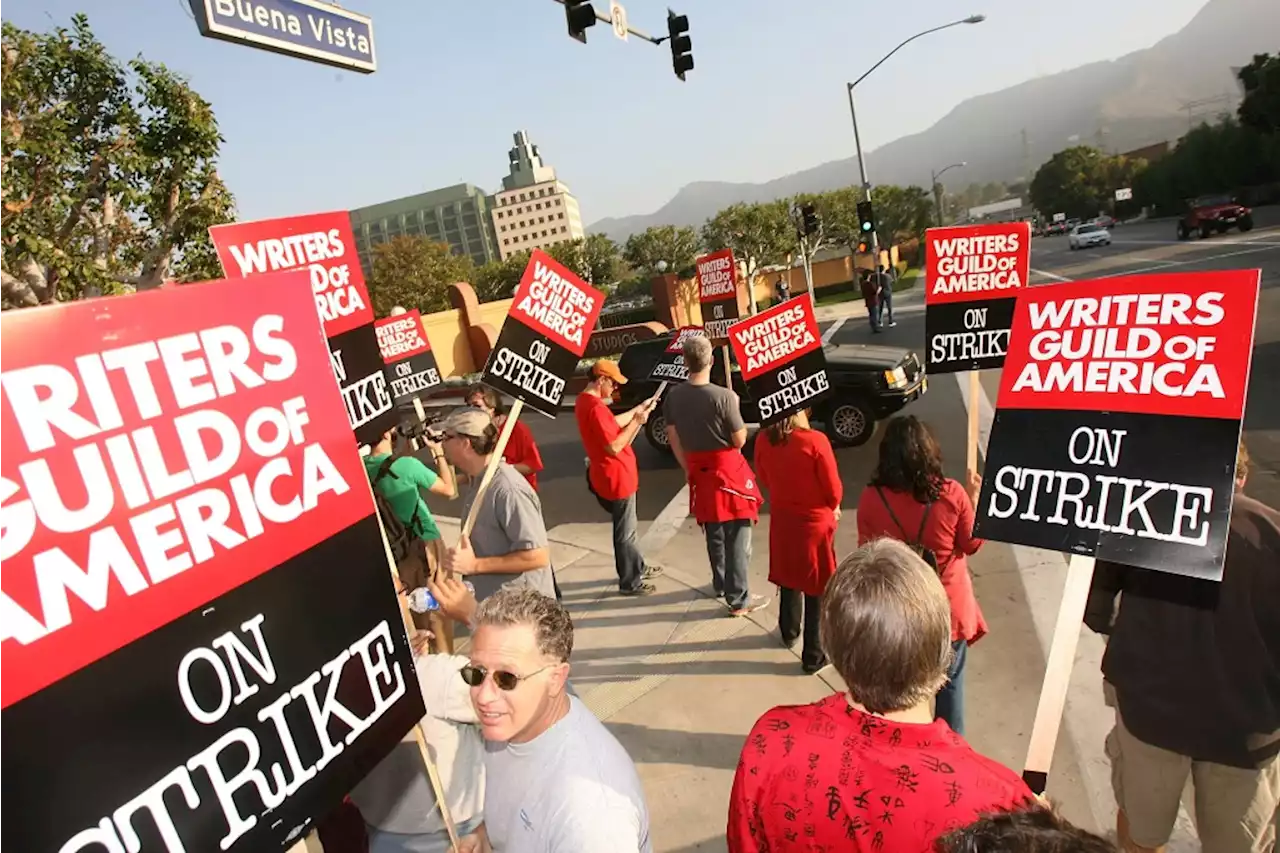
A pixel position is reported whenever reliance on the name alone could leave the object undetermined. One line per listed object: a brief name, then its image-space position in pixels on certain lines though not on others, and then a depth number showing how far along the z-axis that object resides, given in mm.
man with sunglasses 1816
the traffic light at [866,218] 20391
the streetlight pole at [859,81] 22859
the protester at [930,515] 3299
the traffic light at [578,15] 9609
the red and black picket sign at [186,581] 1244
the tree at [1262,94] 37125
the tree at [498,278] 52344
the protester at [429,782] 2379
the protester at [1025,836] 1099
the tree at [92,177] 8266
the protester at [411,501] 4641
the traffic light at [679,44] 12328
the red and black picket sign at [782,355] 4754
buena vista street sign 3955
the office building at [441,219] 183750
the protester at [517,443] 6051
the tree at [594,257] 45816
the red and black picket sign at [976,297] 4434
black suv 9766
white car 38156
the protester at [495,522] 3504
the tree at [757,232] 39491
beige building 166000
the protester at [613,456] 5559
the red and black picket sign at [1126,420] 2191
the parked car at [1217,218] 30000
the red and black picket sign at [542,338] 4281
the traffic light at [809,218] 20125
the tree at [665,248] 45156
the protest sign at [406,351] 7996
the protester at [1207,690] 2254
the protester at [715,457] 5152
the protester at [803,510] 4316
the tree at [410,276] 41188
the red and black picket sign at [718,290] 9383
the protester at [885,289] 21344
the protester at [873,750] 1462
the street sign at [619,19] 10336
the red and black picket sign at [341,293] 3363
